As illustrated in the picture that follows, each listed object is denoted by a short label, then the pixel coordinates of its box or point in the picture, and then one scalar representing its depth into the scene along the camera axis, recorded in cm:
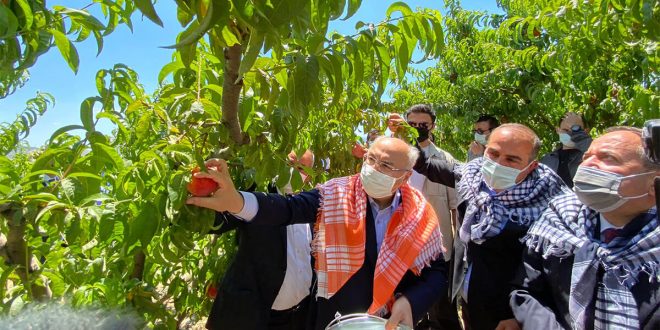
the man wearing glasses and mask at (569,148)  366
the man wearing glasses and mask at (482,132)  426
